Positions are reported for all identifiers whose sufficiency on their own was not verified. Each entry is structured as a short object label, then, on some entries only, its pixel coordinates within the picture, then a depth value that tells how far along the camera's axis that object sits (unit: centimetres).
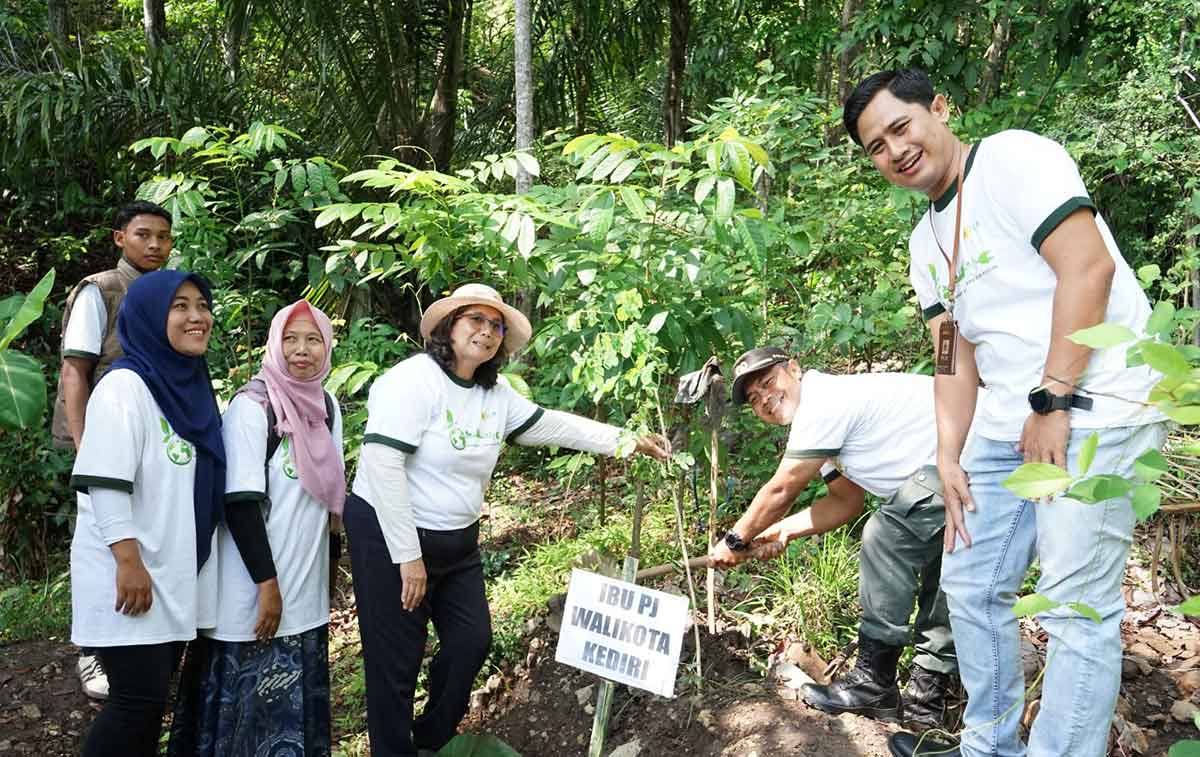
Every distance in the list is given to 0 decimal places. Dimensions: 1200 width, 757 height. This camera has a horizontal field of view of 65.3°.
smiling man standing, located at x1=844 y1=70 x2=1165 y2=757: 193
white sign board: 272
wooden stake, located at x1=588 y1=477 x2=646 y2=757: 291
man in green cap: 301
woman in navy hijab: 269
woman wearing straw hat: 294
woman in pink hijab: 297
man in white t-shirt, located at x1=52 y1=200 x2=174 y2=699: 352
